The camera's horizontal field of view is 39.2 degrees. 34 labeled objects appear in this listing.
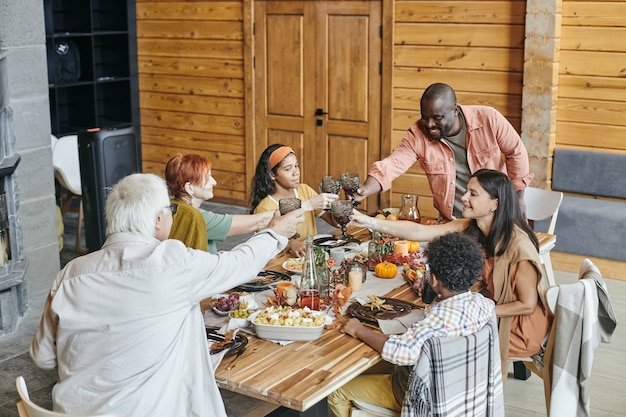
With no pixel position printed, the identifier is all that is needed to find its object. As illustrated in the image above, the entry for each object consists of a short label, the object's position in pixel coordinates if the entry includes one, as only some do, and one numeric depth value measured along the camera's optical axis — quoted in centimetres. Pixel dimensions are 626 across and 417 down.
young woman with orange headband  452
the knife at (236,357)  283
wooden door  735
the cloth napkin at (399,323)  313
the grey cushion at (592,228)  609
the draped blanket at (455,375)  278
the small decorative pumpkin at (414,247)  414
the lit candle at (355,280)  360
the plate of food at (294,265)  386
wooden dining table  265
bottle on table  329
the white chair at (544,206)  507
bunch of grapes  331
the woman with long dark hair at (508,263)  345
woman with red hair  379
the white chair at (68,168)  707
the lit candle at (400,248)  405
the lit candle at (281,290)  338
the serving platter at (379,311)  324
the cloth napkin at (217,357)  282
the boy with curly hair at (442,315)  284
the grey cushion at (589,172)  630
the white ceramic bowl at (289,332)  301
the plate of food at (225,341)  291
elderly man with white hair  253
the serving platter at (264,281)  359
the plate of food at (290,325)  301
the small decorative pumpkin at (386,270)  379
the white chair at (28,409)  237
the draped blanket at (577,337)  325
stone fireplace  510
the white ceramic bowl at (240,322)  317
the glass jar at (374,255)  396
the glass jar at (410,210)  435
